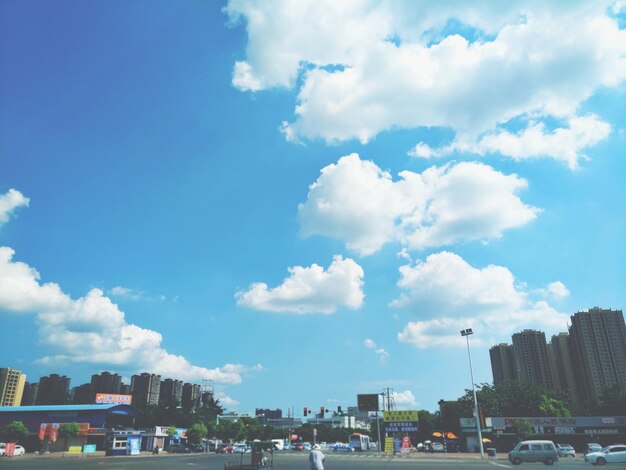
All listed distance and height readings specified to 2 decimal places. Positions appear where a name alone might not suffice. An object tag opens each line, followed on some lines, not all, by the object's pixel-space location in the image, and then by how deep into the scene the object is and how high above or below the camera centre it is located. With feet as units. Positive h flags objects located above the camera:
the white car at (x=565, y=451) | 164.25 -19.07
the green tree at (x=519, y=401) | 224.02 -1.16
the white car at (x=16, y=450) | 176.76 -20.89
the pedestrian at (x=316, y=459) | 38.42 -5.10
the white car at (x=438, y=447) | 221.05 -23.88
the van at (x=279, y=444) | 236.38 -24.65
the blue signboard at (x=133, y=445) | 195.91 -19.97
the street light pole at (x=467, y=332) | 178.09 +26.31
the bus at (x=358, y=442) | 243.40 -23.19
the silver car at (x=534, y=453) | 111.24 -13.57
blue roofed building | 209.15 -9.54
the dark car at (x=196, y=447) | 235.36 -25.61
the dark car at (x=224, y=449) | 216.74 -23.88
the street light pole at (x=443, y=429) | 205.44 -19.28
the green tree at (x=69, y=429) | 201.26 -13.12
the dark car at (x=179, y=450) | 222.79 -25.27
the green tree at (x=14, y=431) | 203.62 -14.02
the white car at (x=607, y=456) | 105.54 -13.65
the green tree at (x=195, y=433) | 255.70 -19.02
